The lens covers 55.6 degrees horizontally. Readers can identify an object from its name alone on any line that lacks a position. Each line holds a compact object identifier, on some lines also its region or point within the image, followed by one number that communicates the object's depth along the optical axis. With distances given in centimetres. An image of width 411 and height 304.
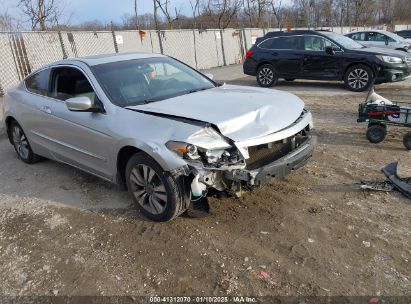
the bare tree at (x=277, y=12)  3508
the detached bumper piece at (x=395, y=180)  419
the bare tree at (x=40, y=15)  1847
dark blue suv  1042
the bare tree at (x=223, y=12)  2802
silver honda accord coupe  353
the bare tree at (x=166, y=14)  2527
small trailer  568
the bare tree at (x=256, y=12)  3030
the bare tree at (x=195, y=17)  2956
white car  1900
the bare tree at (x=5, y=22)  1870
